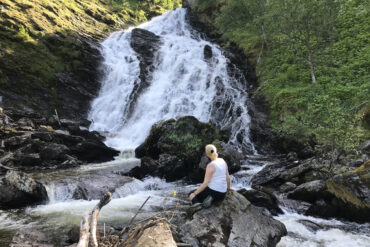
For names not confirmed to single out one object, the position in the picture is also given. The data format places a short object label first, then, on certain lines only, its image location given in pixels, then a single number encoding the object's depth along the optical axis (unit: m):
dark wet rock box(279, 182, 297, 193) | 12.85
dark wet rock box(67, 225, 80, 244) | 8.02
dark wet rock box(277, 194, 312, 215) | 10.98
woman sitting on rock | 7.18
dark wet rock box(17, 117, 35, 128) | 21.48
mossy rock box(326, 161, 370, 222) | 9.46
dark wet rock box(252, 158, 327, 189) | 13.54
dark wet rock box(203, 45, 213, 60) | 34.70
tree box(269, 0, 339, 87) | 21.64
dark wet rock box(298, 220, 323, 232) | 9.47
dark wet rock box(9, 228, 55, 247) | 7.50
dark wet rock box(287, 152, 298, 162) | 17.64
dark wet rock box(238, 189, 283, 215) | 10.97
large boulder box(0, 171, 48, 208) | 11.18
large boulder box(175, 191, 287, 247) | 6.99
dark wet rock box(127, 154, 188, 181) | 16.45
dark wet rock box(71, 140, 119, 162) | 20.28
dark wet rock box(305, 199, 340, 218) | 10.44
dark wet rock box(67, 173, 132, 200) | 12.78
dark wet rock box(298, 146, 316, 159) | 17.78
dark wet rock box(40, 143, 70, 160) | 18.04
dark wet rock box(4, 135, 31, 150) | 18.14
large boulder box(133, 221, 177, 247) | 5.33
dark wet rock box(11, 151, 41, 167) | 16.62
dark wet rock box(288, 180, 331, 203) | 11.04
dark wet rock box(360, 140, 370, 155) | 14.75
